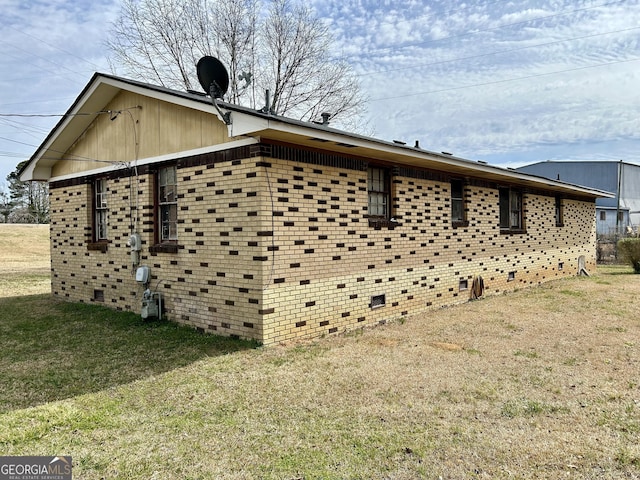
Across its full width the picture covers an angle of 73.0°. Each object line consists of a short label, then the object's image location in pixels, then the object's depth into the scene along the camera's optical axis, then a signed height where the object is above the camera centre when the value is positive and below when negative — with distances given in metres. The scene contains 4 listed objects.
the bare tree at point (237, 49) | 19.61 +9.08
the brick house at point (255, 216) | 6.22 +0.41
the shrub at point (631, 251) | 16.61 -0.69
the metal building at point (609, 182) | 30.27 +3.88
